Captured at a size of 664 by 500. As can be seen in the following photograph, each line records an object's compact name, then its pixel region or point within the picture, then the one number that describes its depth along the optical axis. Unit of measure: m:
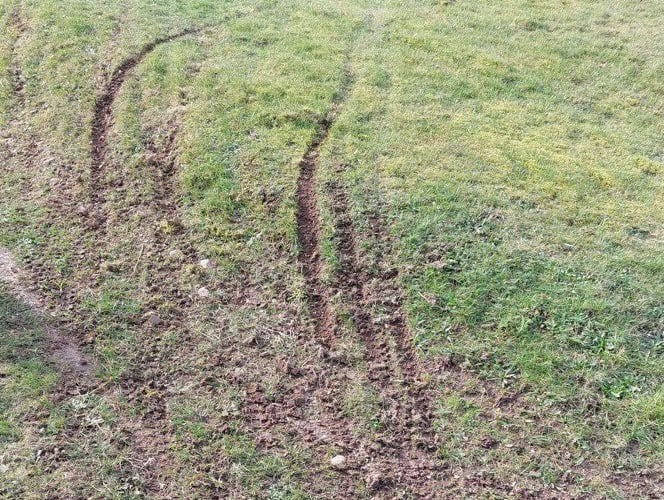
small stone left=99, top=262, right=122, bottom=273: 6.71
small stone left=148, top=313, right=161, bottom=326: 6.15
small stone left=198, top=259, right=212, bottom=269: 6.71
